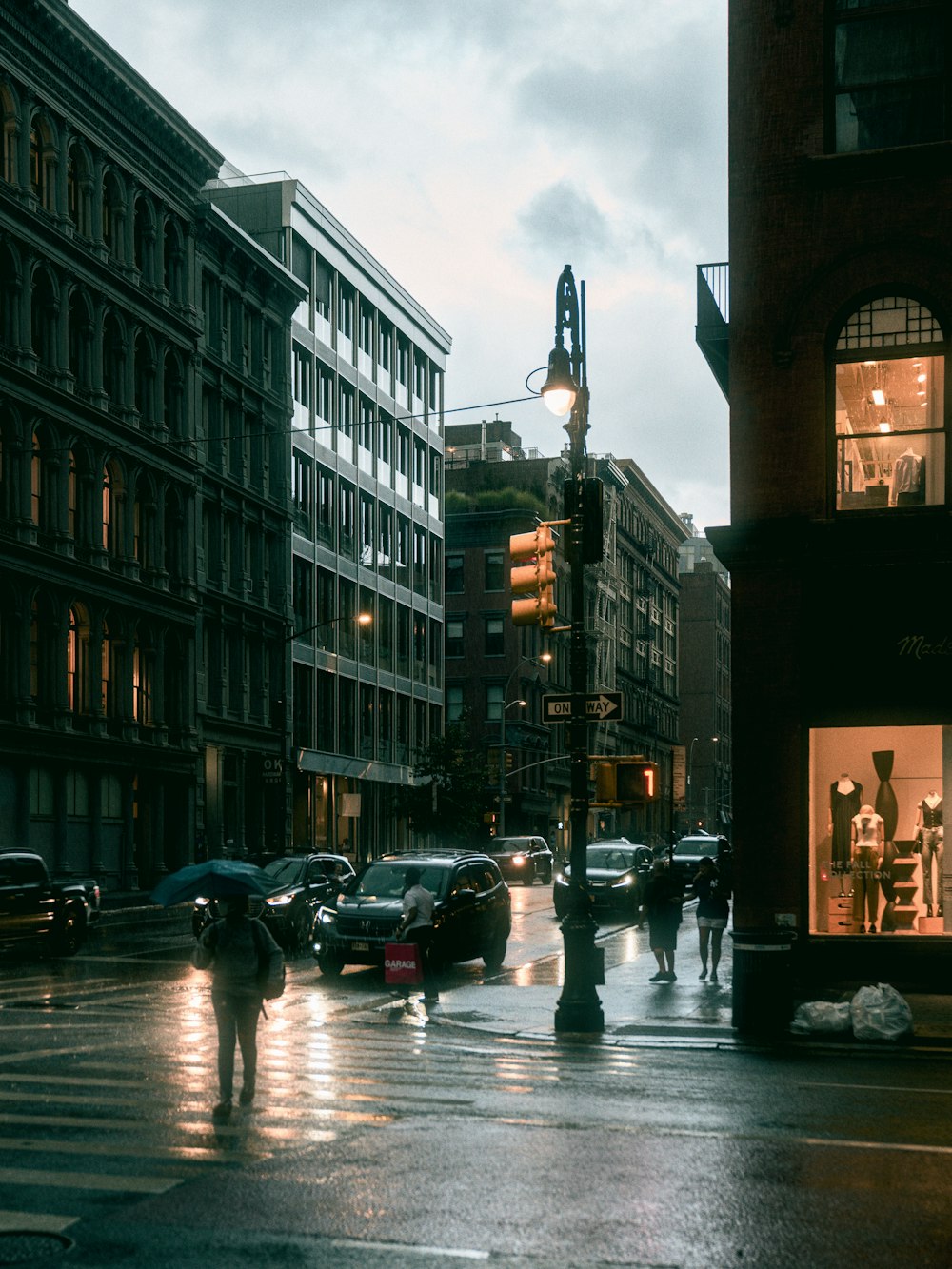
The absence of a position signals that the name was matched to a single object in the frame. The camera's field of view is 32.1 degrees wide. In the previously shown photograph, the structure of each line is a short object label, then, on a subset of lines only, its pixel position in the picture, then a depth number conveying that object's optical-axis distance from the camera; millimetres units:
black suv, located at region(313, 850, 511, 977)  23891
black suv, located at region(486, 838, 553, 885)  64188
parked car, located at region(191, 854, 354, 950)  28297
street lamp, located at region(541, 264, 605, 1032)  18641
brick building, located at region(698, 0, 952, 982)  19750
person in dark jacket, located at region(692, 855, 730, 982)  24891
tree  67375
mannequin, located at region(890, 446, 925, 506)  20172
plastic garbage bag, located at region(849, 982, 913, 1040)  17156
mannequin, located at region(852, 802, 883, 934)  20094
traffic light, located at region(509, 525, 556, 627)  17328
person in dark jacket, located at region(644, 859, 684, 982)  24484
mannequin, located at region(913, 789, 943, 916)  20016
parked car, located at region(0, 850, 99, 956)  25766
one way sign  19547
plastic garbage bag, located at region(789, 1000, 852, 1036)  17656
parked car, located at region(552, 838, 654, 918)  40225
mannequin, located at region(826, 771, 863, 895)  20094
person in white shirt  21688
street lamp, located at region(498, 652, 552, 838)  75562
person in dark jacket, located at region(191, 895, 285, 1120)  12430
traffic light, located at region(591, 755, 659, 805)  17453
